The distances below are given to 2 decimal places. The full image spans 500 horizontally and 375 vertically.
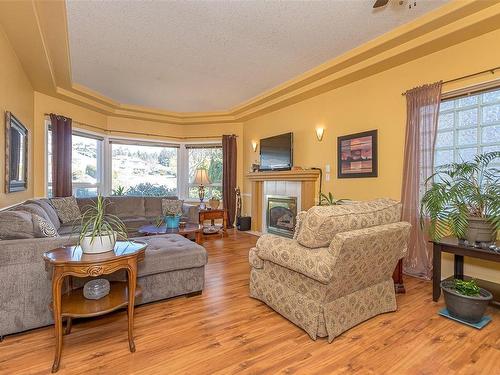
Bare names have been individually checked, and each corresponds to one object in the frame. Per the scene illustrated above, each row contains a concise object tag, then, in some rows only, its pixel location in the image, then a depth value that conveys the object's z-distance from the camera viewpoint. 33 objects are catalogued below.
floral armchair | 1.85
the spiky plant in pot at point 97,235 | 1.74
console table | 2.24
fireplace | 4.88
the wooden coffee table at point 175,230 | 3.82
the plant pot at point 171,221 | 3.95
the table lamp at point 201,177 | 5.69
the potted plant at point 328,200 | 3.95
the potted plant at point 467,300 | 2.10
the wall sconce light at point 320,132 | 4.52
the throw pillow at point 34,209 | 2.66
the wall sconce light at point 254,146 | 6.15
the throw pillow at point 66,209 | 4.18
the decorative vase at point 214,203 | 5.88
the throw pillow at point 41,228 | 2.11
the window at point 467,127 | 2.71
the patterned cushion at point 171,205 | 5.23
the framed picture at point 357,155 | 3.73
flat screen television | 5.01
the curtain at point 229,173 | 6.43
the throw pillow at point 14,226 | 1.95
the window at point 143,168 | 6.09
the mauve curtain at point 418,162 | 3.06
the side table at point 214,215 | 5.27
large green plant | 2.33
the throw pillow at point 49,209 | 3.49
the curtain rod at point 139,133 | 5.42
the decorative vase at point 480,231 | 2.32
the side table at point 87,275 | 1.60
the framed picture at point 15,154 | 2.84
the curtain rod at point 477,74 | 2.63
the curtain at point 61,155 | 4.57
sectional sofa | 1.87
